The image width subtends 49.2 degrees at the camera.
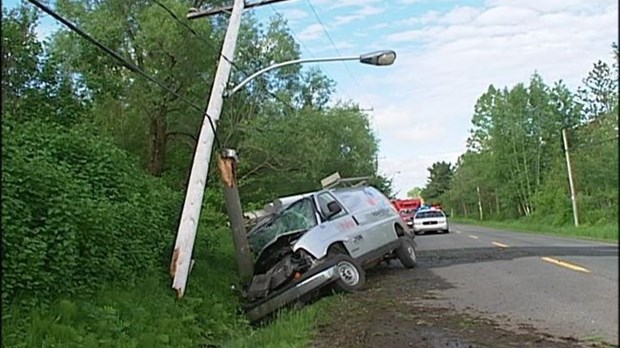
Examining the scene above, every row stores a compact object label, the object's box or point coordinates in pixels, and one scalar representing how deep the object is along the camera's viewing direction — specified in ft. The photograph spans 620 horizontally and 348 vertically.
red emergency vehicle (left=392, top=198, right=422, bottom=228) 161.56
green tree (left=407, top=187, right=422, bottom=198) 392.98
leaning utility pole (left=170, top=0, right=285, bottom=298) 35.30
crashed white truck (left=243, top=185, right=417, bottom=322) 36.65
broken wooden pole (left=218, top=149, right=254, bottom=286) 41.60
